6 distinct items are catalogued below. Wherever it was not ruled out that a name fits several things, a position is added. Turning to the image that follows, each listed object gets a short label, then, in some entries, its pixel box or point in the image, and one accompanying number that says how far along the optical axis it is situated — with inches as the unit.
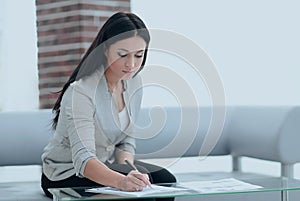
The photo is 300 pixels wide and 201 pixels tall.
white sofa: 155.7
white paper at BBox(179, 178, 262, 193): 118.8
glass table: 115.6
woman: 128.7
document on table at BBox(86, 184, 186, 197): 115.6
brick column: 186.8
